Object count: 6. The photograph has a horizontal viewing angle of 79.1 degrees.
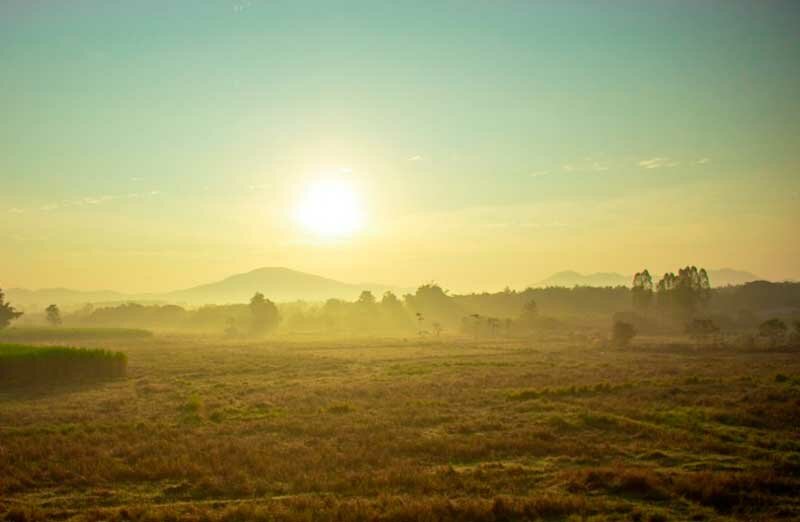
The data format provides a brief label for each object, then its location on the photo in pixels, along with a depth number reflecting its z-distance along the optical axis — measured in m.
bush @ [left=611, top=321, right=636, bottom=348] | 76.81
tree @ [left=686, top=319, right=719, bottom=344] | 72.69
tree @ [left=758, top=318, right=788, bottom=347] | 70.57
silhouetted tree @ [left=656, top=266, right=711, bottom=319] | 110.75
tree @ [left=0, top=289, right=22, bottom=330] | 105.81
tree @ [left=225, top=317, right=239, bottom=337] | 130.25
